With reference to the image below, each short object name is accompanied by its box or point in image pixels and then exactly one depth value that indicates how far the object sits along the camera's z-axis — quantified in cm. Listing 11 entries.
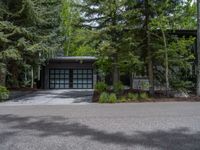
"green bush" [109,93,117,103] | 928
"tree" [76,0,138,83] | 1001
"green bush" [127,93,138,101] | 953
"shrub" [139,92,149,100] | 959
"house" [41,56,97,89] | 1690
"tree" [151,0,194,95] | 973
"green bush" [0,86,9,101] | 1008
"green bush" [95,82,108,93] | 1238
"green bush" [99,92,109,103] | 928
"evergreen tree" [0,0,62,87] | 1052
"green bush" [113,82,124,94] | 1052
